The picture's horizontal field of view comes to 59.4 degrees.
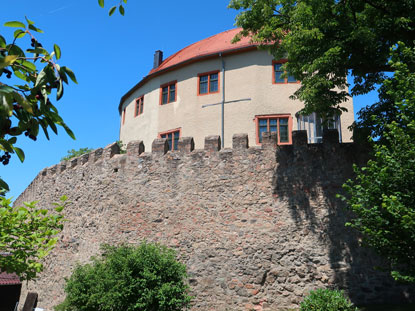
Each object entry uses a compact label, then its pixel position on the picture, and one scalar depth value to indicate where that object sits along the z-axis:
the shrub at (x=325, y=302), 8.97
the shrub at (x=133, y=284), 9.64
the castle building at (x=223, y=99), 21.09
